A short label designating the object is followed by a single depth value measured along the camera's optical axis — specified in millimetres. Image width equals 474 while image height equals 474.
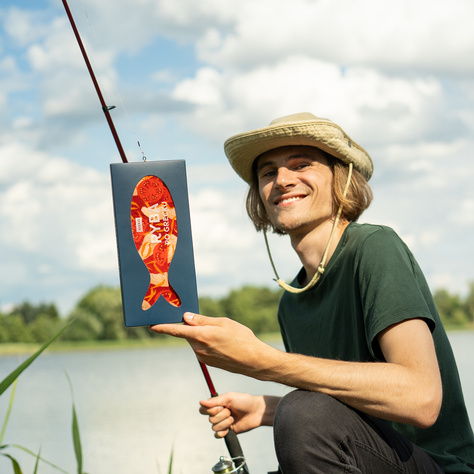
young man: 1999
